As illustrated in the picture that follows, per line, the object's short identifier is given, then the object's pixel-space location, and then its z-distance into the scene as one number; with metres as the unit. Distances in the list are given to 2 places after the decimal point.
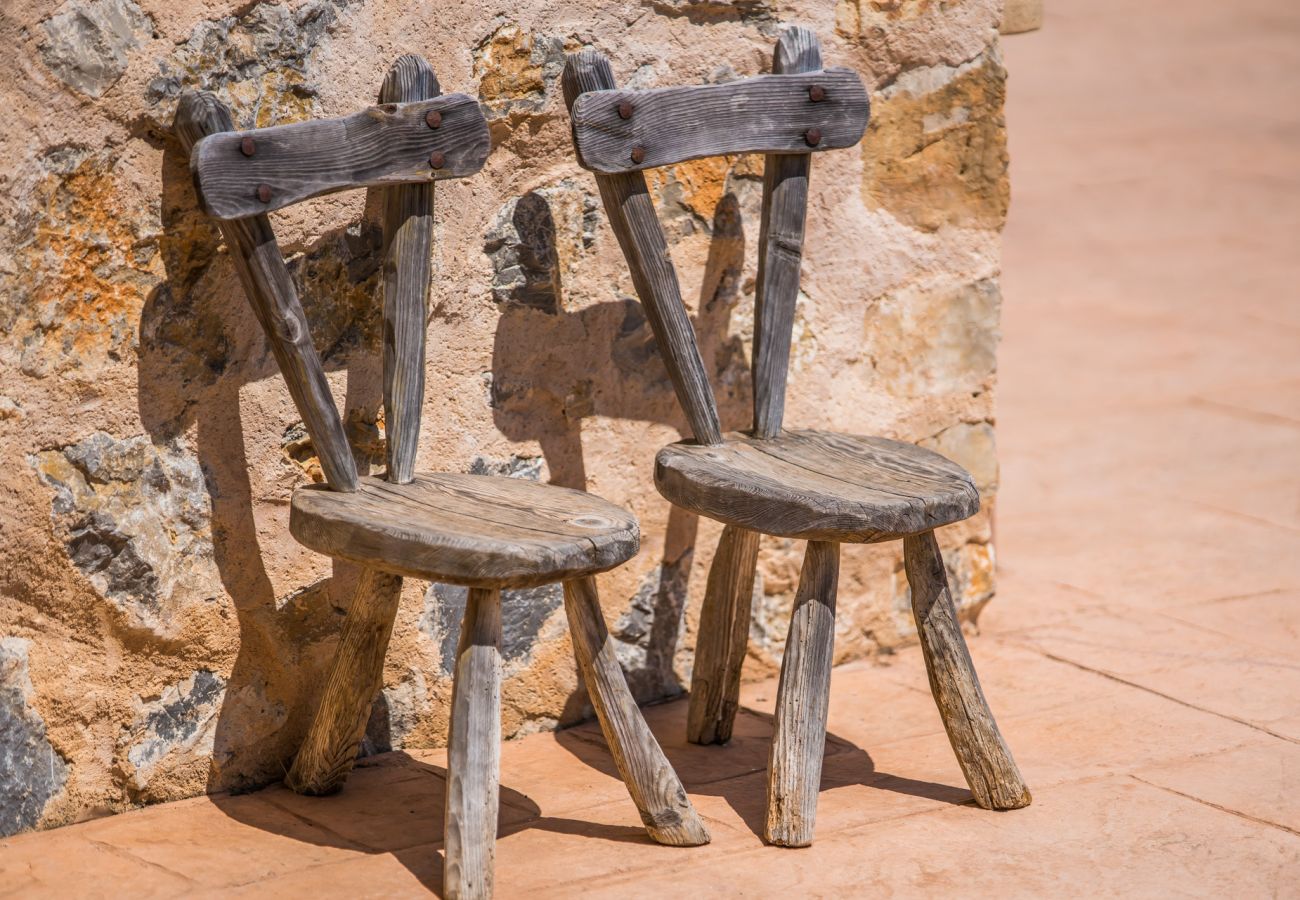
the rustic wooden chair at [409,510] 4.21
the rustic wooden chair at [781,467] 4.70
